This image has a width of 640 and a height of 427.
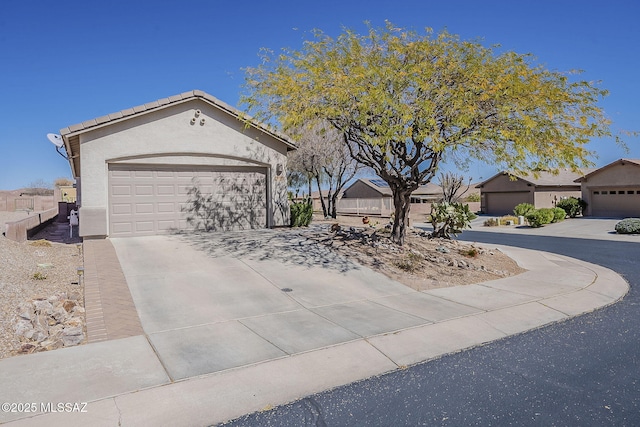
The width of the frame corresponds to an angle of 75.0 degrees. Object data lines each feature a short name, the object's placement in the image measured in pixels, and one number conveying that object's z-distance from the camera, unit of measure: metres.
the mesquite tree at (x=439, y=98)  10.29
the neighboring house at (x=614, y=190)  31.30
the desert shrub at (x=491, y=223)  32.03
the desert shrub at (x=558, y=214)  30.77
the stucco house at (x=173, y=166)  13.41
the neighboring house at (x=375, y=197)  42.03
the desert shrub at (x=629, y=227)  22.09
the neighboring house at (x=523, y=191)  38.03
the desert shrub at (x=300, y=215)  17.45
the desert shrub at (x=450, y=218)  15.16
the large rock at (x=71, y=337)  5.92
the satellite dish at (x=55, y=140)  18.31
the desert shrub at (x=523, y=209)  33.72
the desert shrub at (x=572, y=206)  33.25
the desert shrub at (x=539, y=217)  28.83
